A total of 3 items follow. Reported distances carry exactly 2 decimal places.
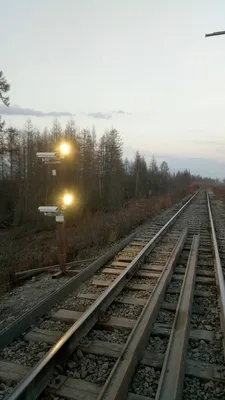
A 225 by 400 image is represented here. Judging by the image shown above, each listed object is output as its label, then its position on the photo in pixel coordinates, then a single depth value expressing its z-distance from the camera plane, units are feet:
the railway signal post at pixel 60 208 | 22.41
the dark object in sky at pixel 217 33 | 21.59
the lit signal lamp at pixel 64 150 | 22.39
